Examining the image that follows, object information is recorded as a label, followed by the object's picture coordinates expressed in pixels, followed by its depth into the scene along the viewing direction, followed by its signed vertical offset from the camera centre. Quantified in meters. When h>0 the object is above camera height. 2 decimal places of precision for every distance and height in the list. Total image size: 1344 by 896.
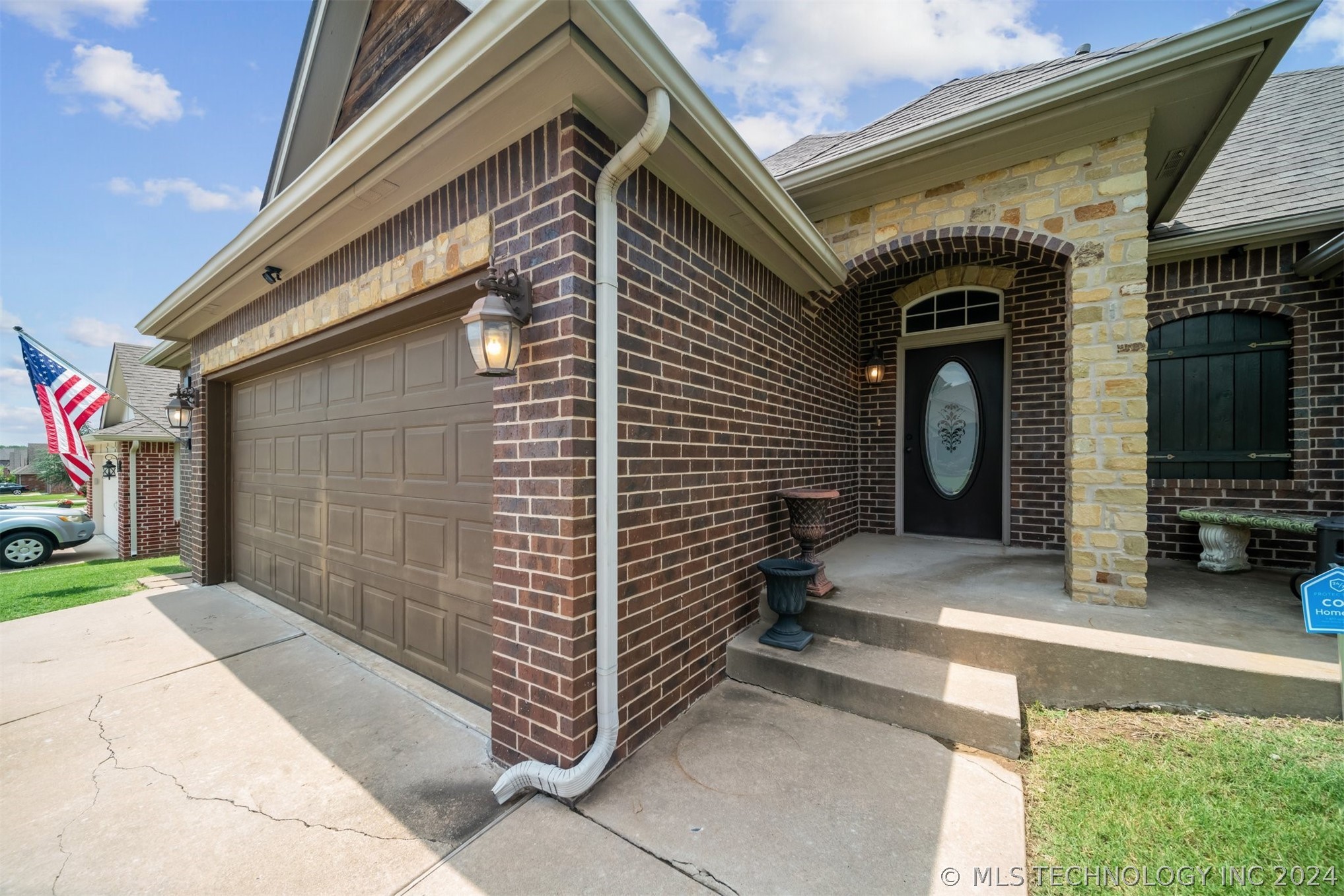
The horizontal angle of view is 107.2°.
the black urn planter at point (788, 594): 2.83 -0.85
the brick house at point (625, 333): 2.02 +0.75
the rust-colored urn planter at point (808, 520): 3.21 -0.49
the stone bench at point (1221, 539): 3.73 -0.73
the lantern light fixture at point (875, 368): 5.45 +0.87
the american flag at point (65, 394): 5.74 +0.64
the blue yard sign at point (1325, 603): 2.12 -0.68
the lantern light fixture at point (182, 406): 5.18 +0.44
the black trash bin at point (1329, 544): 2.91 -0.59
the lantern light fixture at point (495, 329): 1.97 +0.47
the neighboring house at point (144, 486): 8.67 -0.69
